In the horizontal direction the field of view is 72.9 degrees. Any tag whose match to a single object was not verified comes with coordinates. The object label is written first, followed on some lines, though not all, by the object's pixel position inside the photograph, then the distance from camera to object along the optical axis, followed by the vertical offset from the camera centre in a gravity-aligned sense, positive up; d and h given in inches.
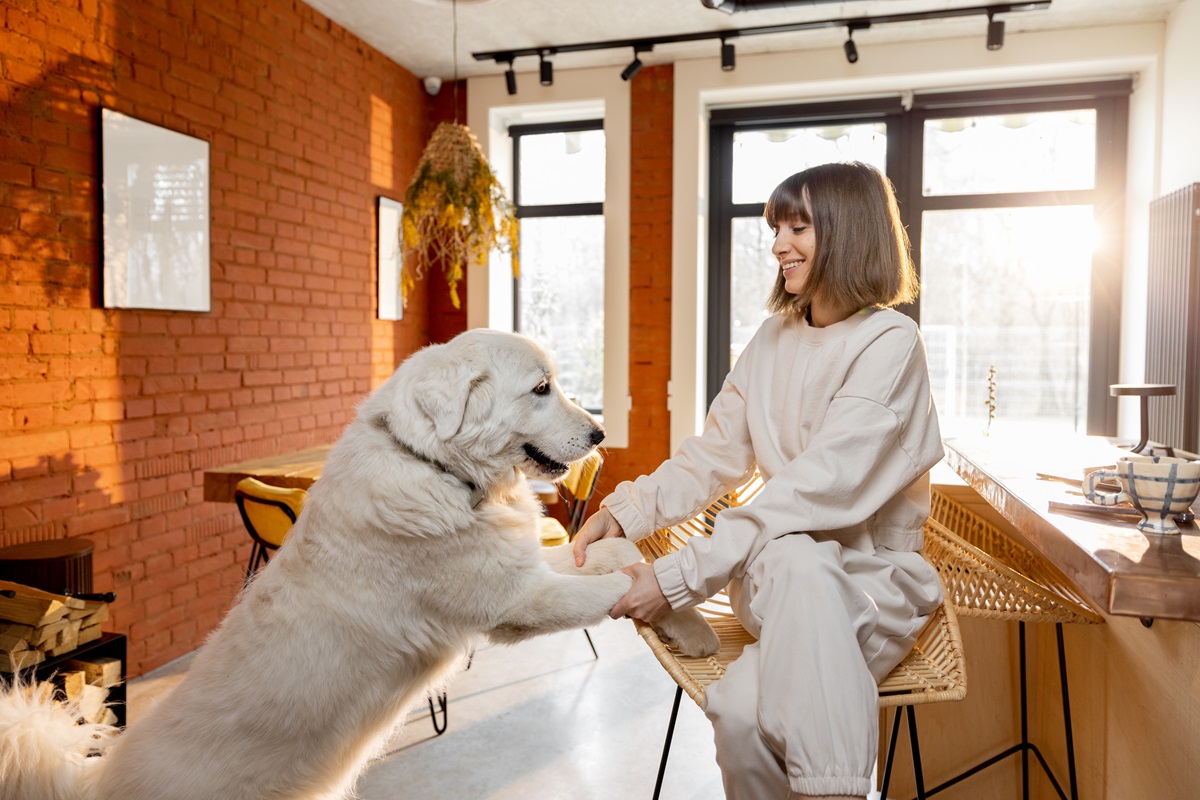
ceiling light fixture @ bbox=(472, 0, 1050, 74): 168.2 +73.4
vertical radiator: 146.3 +8.5
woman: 52.1 -11.6
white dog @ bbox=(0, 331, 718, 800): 54.7 -18.4
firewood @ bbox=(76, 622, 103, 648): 96.3 -33.4
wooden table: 125.2 -18.5
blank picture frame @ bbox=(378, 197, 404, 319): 202.1 +24.6
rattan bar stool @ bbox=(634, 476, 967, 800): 56.9 -23.1
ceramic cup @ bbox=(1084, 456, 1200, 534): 51.8 -8.1
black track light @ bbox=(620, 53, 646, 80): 192.5 +68.9
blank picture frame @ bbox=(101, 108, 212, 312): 124.6 +22.7
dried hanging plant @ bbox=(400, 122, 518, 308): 167.3 +33.3
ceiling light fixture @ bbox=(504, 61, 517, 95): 203.0 +69.2
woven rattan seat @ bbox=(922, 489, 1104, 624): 68.6 -19.7
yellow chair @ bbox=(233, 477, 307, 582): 104.9 -20.4
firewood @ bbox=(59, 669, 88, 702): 92.7 -37.7
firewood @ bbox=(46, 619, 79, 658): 92.1 -32.8
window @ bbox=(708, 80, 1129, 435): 194.4 +35.0
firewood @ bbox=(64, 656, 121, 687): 96.0 -37.5
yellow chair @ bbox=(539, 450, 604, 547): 129.4 -23.4
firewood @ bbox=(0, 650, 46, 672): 85.4 -32.7
